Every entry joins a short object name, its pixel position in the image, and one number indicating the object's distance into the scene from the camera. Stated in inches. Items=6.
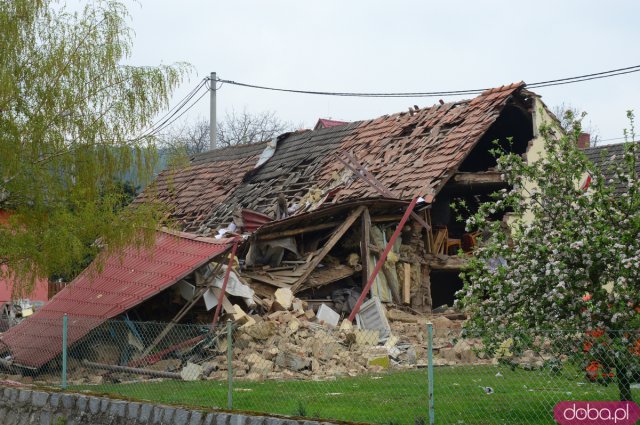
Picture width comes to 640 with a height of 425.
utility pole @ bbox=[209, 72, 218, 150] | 1467.8
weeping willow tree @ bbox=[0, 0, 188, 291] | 584.1
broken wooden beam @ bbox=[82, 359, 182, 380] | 581.3
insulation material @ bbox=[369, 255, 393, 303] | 810.2
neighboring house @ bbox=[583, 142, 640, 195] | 1011.4
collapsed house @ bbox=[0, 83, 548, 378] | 707.4
